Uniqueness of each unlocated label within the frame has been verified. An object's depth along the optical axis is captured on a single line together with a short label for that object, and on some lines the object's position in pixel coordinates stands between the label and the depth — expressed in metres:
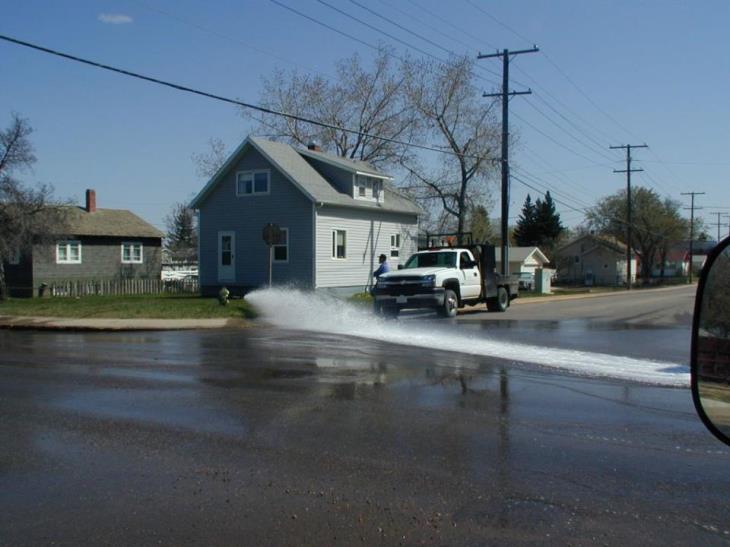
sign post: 24.94
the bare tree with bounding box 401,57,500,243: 47.53
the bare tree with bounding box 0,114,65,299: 31.34
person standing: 24.23
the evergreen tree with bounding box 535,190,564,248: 101.62
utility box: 48.91
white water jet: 11.27
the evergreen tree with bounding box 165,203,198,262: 102.50
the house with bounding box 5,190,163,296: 40.69
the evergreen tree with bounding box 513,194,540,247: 102.44
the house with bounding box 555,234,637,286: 96.38
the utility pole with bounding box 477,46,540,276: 34.31
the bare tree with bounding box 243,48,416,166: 50.16
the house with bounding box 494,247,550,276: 78.31
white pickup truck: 21.67
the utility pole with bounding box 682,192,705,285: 82.27
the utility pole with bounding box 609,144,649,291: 61.82
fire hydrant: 24.91
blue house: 32.28
